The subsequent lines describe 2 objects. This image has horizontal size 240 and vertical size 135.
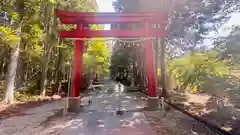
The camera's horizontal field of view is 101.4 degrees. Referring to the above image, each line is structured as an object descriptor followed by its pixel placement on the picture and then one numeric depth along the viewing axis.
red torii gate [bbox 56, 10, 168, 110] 4.26
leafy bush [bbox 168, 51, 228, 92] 3.40
